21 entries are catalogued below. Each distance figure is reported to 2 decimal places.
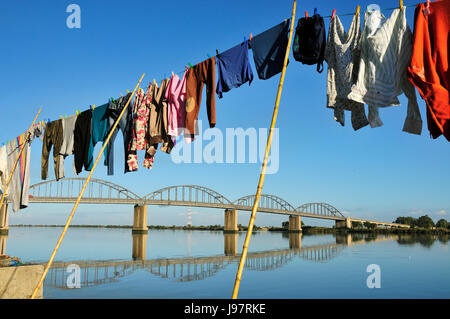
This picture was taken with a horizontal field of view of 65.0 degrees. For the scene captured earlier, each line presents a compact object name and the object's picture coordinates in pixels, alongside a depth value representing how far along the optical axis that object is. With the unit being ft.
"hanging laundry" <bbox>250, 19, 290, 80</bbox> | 20.27
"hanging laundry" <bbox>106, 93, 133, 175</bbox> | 30.12
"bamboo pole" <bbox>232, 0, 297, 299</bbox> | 12.56
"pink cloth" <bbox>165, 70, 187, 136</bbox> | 24.97
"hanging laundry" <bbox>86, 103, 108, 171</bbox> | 32.12
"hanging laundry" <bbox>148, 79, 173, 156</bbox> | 26.66
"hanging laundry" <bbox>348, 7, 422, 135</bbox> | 15.85
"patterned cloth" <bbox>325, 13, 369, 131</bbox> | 17.35
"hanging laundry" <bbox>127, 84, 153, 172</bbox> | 28.14
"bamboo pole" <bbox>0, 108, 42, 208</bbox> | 30.47
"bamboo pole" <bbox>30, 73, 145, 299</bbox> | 20.22
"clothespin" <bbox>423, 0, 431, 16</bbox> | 15.29
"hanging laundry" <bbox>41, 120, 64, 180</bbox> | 35.94
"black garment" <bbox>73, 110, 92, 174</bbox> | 33.22
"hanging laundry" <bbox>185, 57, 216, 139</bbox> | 23.36
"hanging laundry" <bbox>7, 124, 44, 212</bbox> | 34.45
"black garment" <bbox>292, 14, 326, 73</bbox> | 18.81
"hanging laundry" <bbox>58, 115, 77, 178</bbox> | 34.76
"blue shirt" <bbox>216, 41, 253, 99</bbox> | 22.36
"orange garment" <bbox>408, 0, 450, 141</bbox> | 14.12
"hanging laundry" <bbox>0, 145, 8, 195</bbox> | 36.73
